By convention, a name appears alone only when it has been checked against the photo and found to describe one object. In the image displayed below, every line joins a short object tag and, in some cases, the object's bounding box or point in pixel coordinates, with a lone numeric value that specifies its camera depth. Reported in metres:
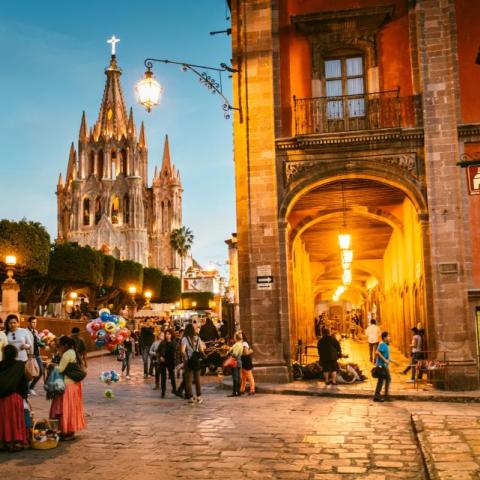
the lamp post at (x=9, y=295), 27.94
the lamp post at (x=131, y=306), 58.42
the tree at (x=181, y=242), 118.56
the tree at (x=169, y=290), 73.81
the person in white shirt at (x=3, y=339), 10.84
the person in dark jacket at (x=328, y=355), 16.11
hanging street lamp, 16.16
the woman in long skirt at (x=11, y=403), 8.71
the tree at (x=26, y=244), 37.72
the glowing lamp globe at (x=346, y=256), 22.66
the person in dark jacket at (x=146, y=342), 20.36
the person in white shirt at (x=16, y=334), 12.12
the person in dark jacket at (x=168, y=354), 15.99
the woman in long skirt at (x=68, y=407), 9.55
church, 110.44
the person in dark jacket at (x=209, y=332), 24.12
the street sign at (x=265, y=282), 17.31
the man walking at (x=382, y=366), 13.52
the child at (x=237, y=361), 14.98
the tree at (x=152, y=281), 68.00
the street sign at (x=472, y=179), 10.07
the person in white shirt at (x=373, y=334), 21.20
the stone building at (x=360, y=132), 16.25
